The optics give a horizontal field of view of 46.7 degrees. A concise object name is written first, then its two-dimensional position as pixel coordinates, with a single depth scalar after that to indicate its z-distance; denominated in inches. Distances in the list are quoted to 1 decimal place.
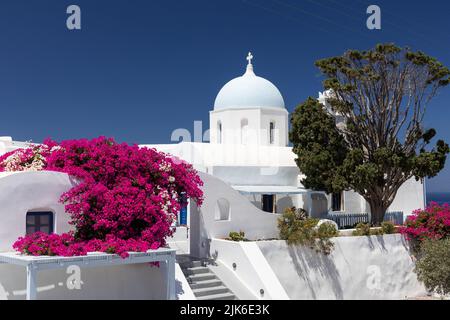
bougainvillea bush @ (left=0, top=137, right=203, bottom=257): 520.7
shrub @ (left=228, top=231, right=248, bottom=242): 692.7
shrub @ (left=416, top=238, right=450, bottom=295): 791.1
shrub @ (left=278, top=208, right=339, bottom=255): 705.6
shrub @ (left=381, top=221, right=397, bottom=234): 839.7
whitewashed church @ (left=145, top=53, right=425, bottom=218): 963.3
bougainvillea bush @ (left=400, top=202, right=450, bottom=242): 847.1
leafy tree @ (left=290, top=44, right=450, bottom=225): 894.4
